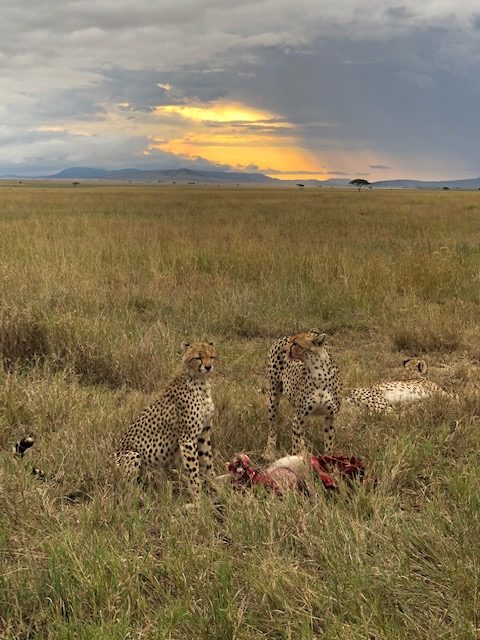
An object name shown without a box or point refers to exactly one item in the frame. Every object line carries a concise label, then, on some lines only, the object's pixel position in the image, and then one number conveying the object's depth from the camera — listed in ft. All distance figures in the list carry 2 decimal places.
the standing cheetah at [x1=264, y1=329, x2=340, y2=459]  11.73
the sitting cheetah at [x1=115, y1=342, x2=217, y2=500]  10.48
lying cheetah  14.29
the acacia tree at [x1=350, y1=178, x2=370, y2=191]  277.72
